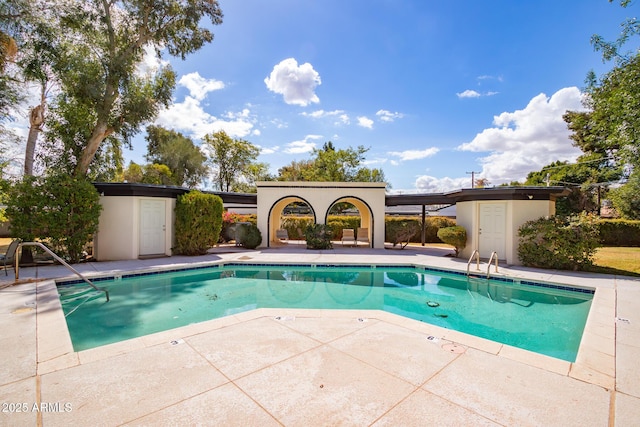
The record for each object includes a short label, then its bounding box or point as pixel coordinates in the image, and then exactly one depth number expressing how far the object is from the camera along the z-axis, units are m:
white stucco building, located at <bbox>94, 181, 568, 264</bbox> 12.24
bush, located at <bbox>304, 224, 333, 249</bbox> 16.14
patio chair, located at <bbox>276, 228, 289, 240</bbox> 18.88
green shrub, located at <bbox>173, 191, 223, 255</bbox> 13.63
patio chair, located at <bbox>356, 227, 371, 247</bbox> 17.61
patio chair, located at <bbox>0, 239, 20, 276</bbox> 9.47
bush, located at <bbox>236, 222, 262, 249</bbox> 16.31
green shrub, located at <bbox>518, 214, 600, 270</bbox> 10.28
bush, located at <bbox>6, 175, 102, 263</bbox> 10.36
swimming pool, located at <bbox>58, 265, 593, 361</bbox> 6.12
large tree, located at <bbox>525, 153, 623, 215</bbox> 28.16
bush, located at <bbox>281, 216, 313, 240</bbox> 22.03
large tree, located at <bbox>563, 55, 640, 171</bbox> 8.92
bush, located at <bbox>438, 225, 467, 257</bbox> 13.48
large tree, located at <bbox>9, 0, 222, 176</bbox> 15.34
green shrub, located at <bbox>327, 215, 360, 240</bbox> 22.36
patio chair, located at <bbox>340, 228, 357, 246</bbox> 17.82
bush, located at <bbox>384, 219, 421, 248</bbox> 16.70
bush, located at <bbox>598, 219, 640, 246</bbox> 19.75
